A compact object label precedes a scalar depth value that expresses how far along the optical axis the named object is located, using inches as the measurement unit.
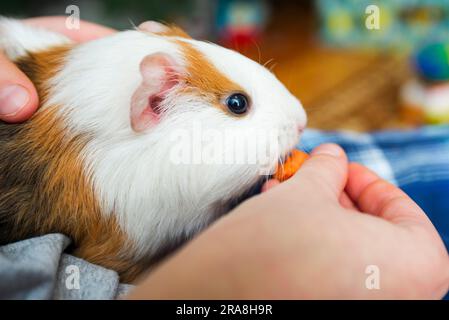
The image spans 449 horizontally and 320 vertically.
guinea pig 7.5
